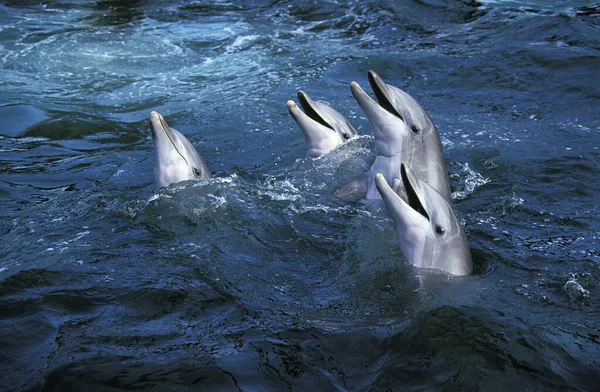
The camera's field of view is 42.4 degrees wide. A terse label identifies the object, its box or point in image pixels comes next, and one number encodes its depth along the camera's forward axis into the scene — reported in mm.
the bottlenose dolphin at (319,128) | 9711
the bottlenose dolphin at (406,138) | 8250
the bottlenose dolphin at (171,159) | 8039
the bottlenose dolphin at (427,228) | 6500
